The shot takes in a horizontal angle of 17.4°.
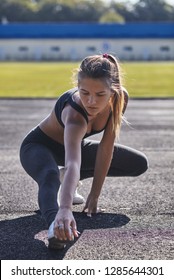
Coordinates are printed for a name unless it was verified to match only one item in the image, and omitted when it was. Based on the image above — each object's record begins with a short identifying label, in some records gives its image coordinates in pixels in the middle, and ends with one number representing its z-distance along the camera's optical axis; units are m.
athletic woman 3.88
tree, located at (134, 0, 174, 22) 114.25
